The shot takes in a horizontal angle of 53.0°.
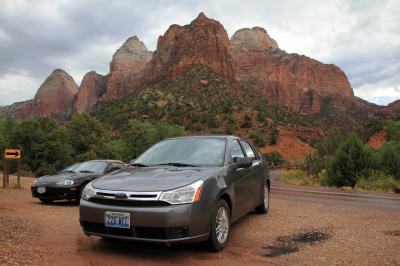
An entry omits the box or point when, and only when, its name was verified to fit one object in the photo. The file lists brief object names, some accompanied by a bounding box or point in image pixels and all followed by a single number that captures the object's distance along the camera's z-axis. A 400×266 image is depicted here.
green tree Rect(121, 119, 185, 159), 48.03
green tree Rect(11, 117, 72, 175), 35.41
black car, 10.25
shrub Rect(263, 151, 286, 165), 51.94
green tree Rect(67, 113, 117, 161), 40.06
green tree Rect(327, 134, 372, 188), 20.17
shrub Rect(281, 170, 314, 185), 23.10
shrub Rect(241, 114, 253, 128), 59.31
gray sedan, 4.69
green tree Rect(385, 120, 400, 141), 37.66
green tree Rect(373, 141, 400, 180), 21.78
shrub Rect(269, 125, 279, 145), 58.59
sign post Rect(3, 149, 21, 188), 13.55
